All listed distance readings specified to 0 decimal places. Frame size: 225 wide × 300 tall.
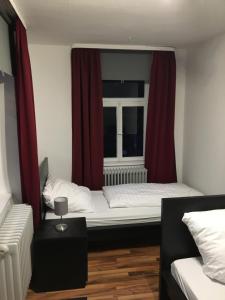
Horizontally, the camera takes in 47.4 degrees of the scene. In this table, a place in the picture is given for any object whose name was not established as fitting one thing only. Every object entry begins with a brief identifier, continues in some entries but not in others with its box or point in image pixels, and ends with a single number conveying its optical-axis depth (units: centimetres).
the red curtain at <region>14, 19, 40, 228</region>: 228
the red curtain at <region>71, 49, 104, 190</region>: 358
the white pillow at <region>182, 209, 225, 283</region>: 174
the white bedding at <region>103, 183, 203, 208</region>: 313
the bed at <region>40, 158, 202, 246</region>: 281
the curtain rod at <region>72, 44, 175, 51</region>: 348
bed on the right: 187
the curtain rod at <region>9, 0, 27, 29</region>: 203
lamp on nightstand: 243
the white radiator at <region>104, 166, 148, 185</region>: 398
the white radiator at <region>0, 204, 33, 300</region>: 185
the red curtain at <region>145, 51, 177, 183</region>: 379
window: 400
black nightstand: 230
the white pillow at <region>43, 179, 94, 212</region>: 286
